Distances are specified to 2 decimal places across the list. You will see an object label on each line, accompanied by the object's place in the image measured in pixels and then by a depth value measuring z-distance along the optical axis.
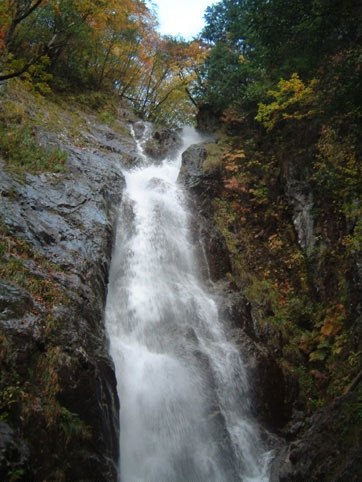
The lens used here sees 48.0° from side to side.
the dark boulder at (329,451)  5.85
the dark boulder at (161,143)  18.53
